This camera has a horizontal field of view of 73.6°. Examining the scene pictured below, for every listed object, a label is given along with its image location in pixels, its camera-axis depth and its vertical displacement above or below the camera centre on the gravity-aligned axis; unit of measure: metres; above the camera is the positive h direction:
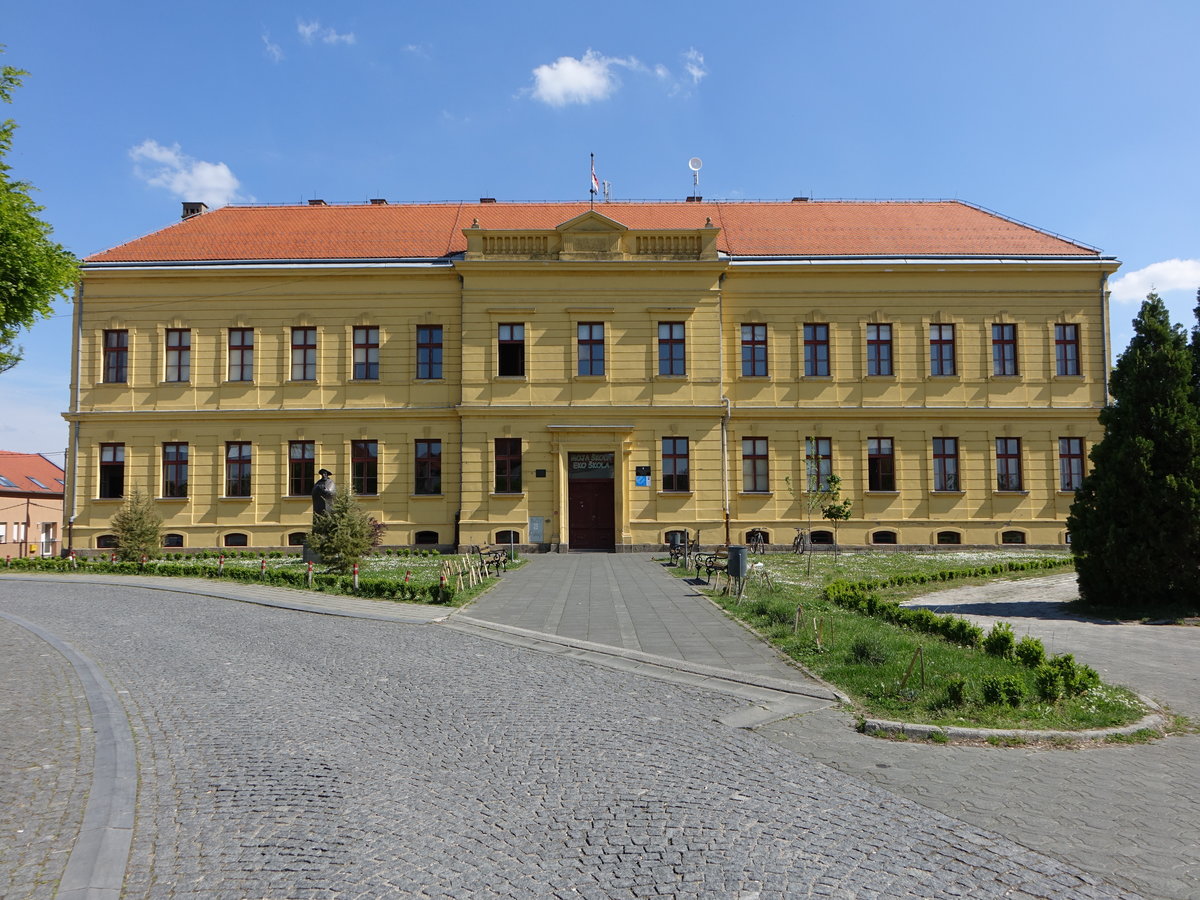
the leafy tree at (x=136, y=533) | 25.38 -1.00
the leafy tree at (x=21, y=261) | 12.13 +3.78
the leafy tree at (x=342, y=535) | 21.94 -0.99
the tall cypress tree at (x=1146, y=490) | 14.82 +0.02
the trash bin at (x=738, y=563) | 16.36 -1.39
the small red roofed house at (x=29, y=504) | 54.16 -0.13
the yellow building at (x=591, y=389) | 30.20 +4.16
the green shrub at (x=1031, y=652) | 9.24 -1.86
